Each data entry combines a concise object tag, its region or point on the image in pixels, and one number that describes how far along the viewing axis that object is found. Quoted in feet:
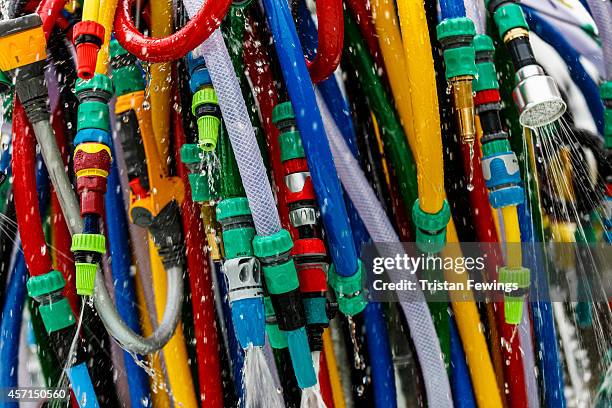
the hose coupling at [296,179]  2.65
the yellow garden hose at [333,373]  3.24
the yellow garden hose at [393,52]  3.13
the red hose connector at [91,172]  2.78
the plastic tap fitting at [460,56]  2.67
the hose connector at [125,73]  3.16
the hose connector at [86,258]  2.73
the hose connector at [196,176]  2.89
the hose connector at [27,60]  2.87
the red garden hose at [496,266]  3.14
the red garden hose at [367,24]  3.24
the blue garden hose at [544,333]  3.21
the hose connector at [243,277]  2.49
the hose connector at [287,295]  2.47
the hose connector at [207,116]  2.57
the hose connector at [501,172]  2.78
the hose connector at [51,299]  2.97
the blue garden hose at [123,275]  3.46
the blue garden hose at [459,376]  3.18
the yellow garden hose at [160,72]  3.16
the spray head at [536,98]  2.61
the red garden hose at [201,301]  3.24
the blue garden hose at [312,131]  2.62
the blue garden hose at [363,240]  3.19
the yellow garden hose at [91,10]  2.60
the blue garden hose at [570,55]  3.57
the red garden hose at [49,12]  3.02
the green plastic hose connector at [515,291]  2.94
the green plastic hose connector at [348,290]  2.75
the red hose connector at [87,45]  2.55
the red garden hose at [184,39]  2.40
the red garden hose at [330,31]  2.81
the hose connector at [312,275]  2.65
